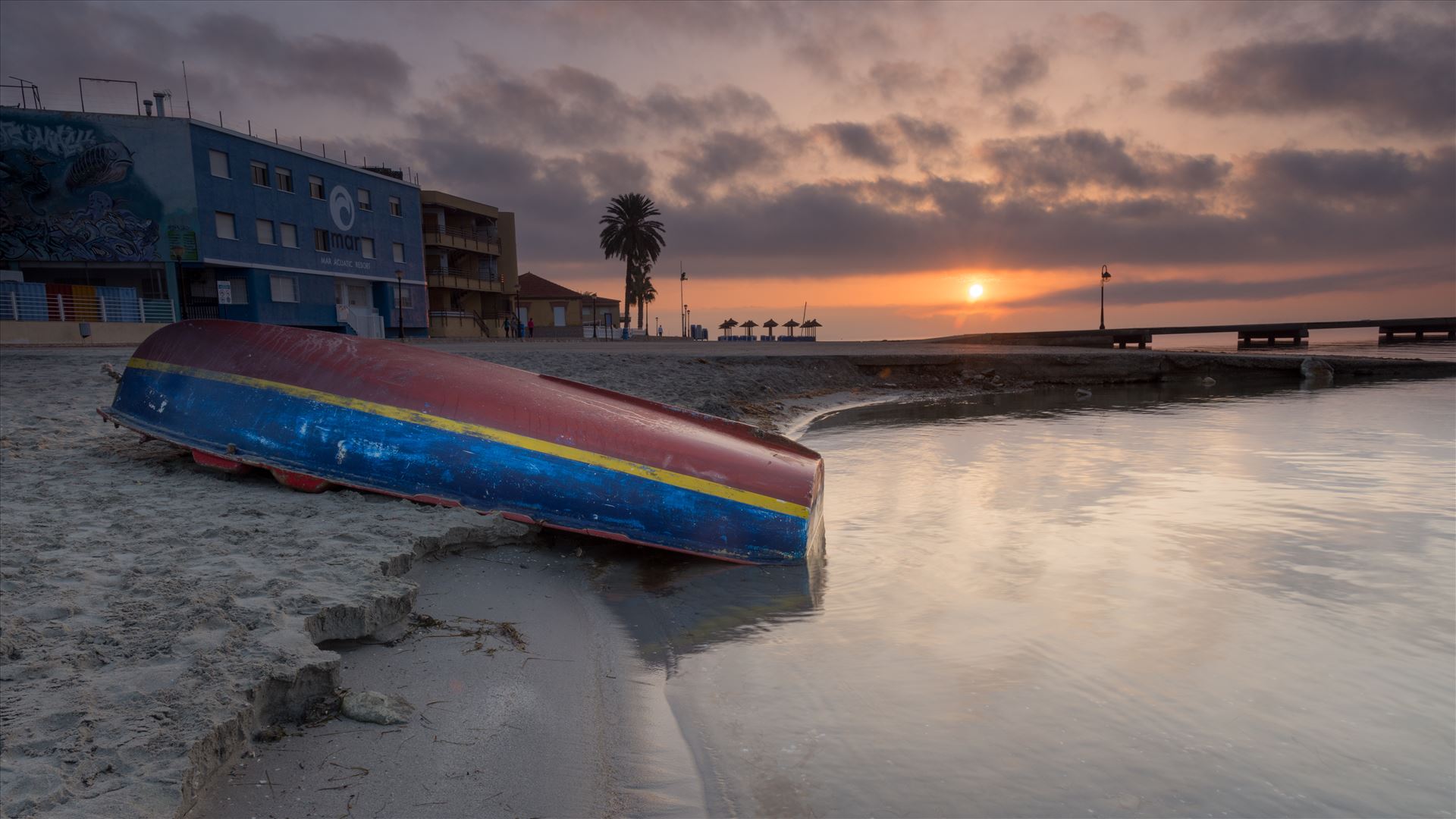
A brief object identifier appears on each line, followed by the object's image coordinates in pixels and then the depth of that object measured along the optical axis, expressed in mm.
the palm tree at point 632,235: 60469
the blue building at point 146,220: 25391
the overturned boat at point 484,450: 4898
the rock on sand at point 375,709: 2676
